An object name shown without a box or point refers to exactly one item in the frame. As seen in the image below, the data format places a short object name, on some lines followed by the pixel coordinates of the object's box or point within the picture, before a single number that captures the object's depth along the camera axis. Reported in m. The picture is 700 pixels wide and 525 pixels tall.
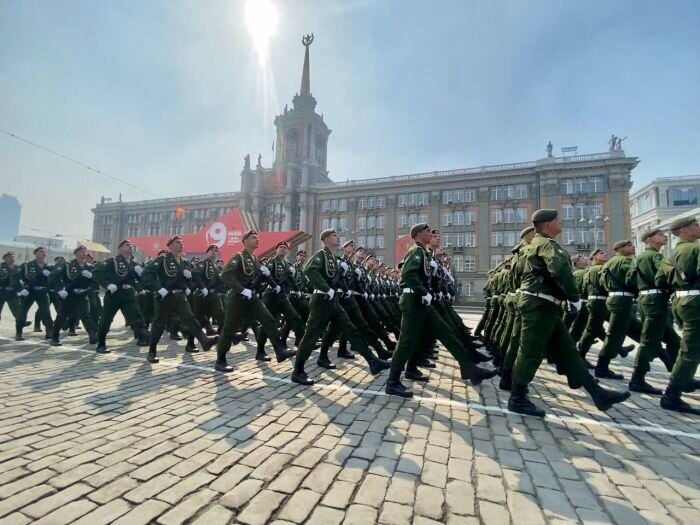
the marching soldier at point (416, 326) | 4.66
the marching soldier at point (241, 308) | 5.90
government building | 48.69
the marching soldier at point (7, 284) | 10.05
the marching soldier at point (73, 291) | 8.34
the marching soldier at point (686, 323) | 4.30
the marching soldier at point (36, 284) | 9.46
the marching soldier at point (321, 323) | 5.17
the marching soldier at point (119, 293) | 7.39
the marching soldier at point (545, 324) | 3.87
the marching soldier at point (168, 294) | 6.75
